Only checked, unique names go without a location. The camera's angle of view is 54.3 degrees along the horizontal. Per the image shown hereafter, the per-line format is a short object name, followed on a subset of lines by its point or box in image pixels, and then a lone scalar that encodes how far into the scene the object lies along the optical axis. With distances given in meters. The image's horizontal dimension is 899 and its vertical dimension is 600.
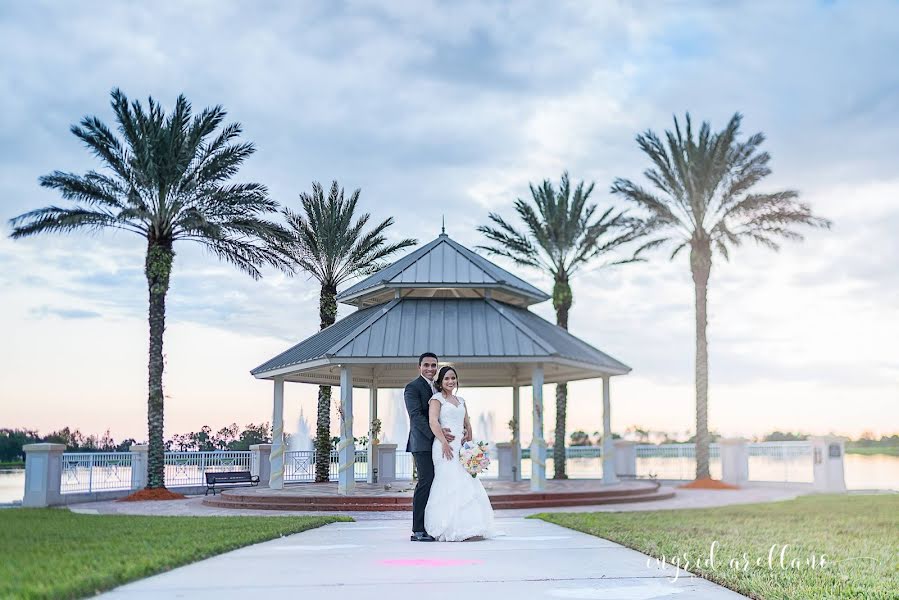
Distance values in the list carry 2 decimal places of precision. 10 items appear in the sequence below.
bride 10.33
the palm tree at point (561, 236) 32.16
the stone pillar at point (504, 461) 29.31
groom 10.52
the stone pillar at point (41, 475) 21.94
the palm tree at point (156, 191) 25.94
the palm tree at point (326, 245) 31.14
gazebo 21.20
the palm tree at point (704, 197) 30.31
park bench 25.86
